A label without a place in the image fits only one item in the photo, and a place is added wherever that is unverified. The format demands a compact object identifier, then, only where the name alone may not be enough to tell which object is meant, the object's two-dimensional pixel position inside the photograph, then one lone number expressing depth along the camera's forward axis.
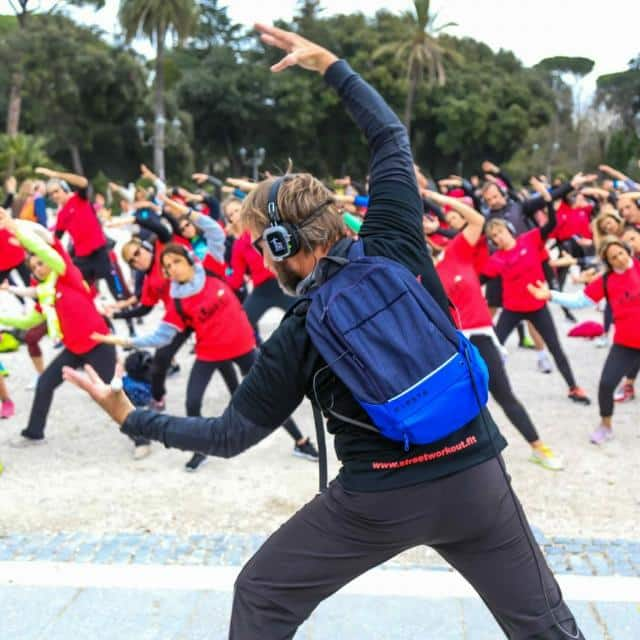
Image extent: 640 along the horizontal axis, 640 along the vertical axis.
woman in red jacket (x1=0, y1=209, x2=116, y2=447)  5.32
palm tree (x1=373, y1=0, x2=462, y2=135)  41.66
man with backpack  1.80
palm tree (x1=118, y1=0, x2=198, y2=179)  35.31
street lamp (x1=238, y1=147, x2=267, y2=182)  43.12
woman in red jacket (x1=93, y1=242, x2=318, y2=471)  5.21
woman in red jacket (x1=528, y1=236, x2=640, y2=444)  5.30
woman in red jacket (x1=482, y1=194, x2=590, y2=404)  6.26
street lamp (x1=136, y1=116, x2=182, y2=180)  34.75
